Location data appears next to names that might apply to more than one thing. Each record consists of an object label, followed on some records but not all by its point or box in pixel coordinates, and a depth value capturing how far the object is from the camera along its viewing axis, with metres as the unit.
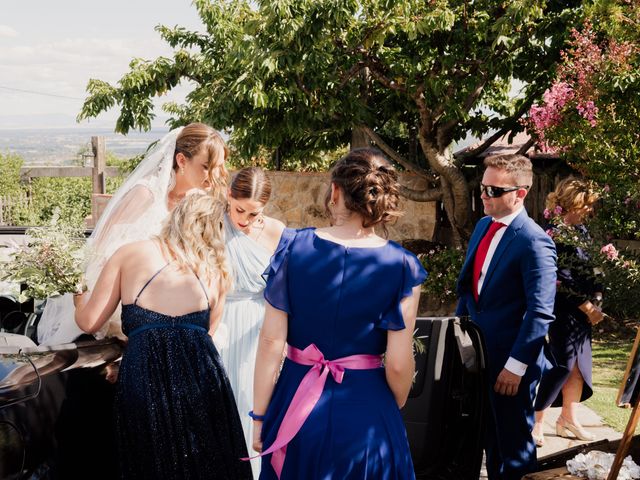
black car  2.82
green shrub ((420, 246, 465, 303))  10.72
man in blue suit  3.91
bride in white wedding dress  3.75
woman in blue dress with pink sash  2.75
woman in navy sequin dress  3.34
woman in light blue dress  4.49
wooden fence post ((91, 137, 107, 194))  17.89
